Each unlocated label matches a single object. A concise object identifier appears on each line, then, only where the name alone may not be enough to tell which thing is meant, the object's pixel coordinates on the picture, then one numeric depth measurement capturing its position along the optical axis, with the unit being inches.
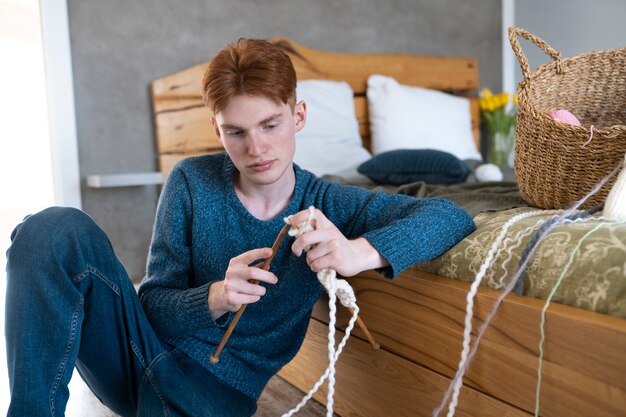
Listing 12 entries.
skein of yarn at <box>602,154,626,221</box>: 36.3
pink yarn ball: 49.1
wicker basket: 44.1
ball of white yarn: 83.2
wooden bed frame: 30.3
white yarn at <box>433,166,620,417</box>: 35.4
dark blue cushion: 75.2
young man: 37.6
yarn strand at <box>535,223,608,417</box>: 32.5
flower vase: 124.5
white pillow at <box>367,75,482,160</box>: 102.8
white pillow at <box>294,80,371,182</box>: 89.6
